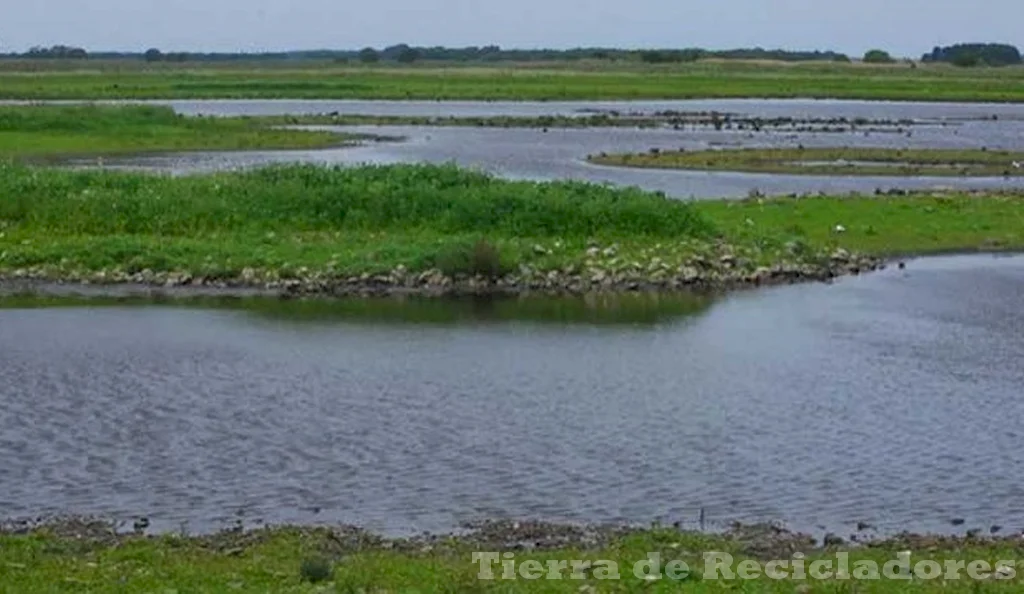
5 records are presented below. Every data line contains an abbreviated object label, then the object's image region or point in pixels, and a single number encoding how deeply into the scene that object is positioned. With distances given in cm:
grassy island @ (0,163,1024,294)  3344
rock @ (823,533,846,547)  1464
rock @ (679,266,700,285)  3338
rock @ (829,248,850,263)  3597
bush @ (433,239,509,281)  3306
